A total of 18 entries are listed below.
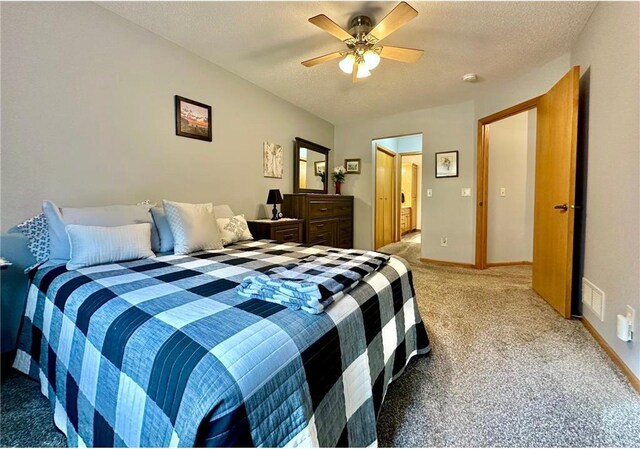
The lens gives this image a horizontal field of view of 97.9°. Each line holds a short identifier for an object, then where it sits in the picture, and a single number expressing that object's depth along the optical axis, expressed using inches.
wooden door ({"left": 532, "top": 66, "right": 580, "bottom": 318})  86.1
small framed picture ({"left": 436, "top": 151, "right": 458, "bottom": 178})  160.4
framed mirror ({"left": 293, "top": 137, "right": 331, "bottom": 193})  161.9
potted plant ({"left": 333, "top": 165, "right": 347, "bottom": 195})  192.1
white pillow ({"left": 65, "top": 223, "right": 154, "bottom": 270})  59.8
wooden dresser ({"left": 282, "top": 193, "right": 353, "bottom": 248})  148.3
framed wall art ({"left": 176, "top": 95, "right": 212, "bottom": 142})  100.5
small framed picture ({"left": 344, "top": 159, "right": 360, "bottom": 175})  194.9
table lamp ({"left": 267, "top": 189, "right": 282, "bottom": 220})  132.3
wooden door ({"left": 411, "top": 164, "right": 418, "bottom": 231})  335.9
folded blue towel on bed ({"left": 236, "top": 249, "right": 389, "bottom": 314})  39.0
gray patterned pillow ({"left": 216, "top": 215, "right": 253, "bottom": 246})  93.7
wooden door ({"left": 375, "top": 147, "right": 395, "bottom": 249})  203.9
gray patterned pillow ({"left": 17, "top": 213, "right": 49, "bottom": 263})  64.0
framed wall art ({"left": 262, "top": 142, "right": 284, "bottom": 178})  139.7
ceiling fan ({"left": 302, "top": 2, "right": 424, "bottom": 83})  73.3
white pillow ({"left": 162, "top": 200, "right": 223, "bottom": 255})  76.3
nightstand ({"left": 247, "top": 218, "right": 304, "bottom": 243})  122.3
